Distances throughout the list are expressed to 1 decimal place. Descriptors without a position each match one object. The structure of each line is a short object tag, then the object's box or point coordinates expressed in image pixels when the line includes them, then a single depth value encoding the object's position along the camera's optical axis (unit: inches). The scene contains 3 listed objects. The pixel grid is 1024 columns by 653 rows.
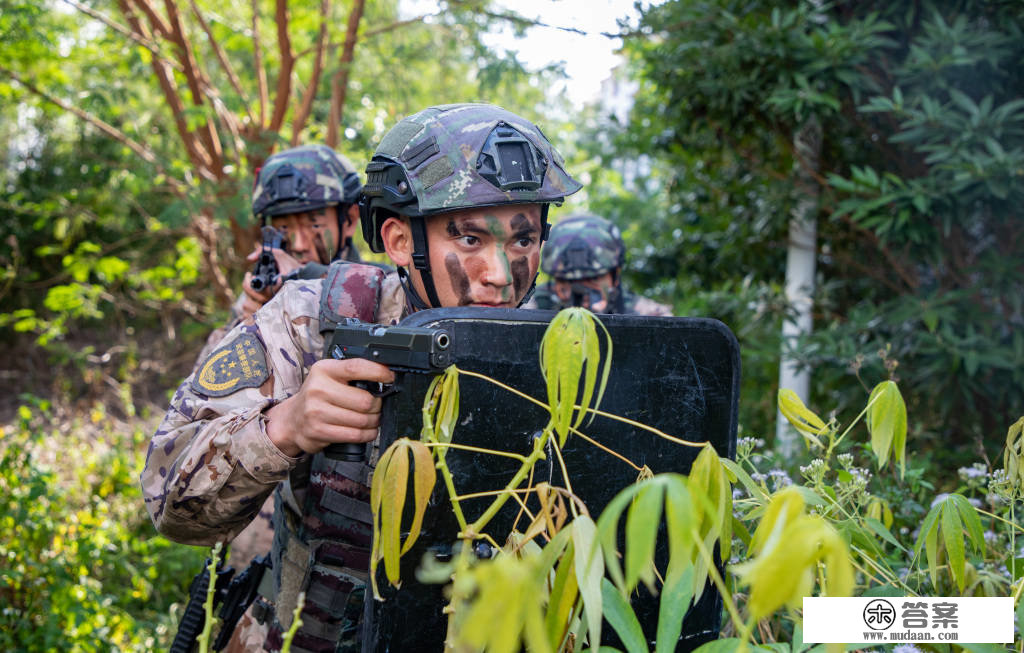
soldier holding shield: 60.6
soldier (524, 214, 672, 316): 173.0
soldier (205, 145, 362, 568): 144.3
